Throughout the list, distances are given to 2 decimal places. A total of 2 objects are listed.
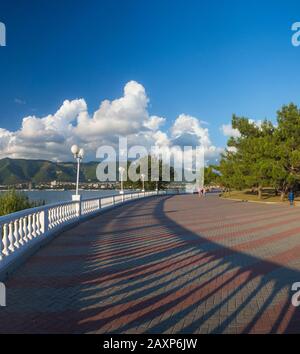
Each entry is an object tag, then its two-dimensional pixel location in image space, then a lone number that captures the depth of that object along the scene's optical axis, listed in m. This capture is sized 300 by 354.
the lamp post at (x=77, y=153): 17.19
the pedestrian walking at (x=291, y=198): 29.75
